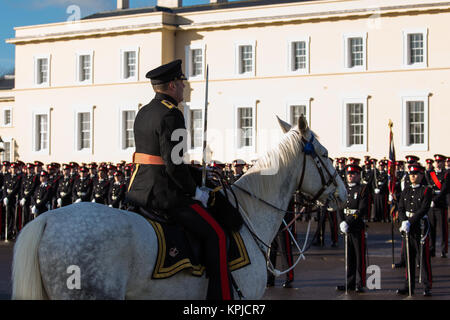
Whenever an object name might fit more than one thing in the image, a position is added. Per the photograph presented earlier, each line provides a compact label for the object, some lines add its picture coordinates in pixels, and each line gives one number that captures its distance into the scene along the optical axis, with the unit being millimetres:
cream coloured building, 34281
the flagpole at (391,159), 13690
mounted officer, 5438
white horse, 4723
